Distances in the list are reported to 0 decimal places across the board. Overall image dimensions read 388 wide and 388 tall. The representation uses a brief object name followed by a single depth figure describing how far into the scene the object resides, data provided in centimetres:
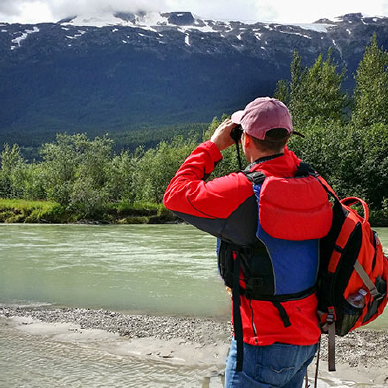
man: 252
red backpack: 259
